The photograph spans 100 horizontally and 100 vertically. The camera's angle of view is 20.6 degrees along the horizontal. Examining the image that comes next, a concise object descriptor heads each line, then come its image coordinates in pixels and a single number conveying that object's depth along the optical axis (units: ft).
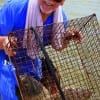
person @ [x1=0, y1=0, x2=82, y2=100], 5.48
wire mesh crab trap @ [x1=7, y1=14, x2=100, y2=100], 5.05
